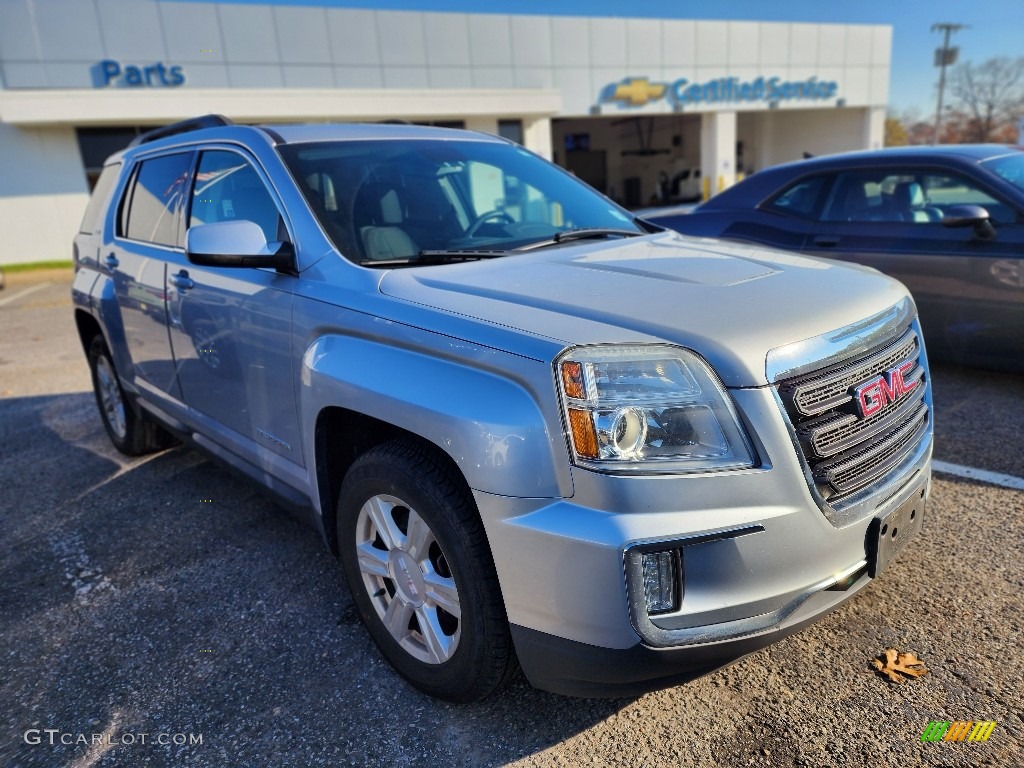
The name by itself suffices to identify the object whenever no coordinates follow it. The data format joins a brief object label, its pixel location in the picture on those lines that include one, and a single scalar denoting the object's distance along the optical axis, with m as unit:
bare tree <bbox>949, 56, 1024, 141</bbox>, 57.94
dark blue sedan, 4.77
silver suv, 1.79
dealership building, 19.77
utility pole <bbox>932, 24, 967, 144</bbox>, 54.91
